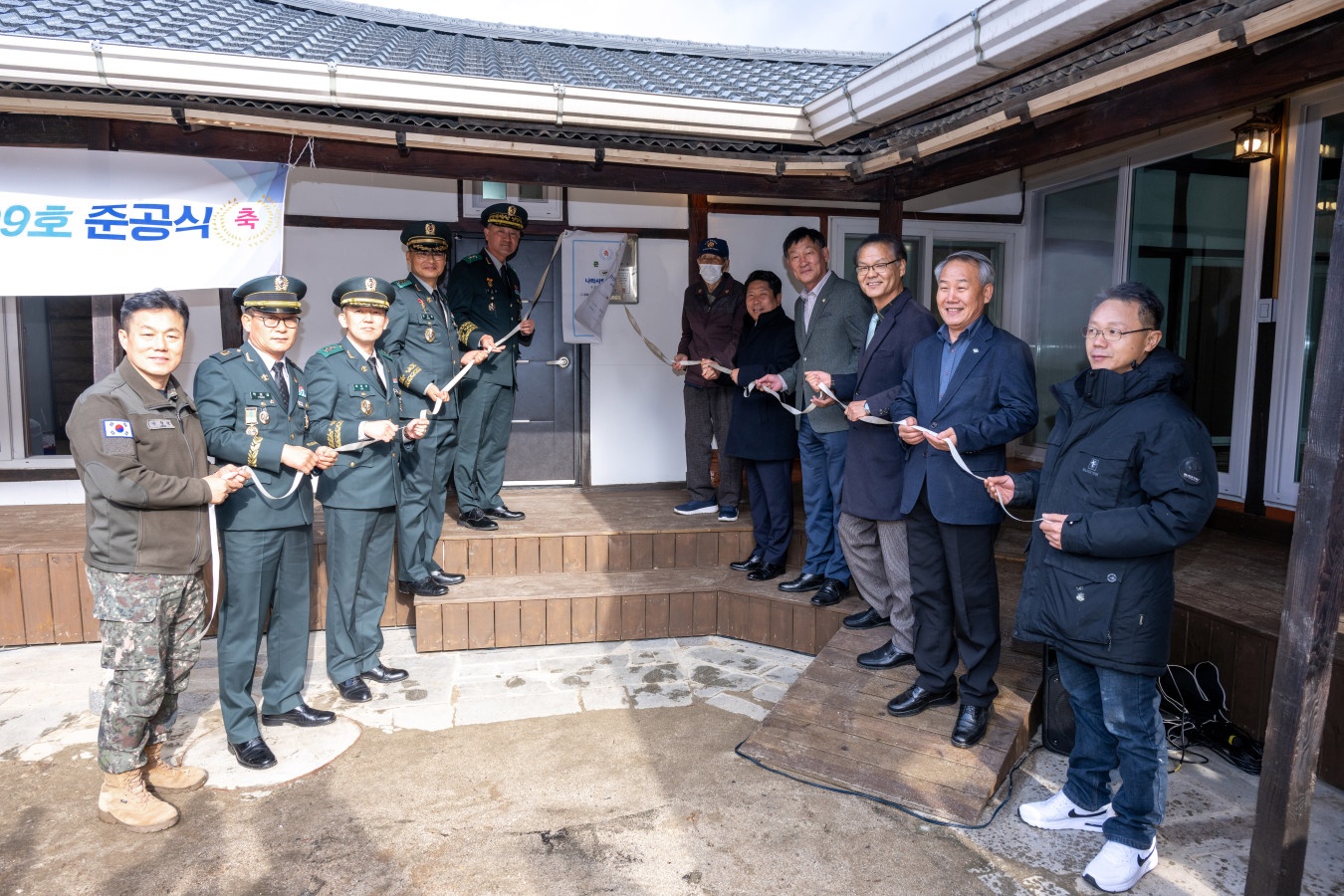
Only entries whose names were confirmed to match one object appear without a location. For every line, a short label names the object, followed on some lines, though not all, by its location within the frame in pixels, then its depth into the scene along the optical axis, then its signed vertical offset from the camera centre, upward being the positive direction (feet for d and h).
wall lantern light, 15.26 +4.06
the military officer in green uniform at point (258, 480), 10.11 -1.54
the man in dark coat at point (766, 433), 15.08 -1.35
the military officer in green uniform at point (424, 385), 14.30 -0.53
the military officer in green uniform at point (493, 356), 16.22 -0.03
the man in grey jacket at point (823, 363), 13.37 -0.09
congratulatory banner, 12.16 +1.90
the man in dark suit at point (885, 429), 11.60 -0.92
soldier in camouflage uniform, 8.63 -1.82
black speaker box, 10.58 -4.43
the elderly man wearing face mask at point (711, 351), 17.31 +0.11
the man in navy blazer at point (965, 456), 9.74 -1.15
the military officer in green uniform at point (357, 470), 11.59 -1.63
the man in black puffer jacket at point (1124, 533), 7.68 -1.56
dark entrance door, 20.24 -1.27
